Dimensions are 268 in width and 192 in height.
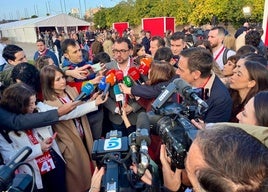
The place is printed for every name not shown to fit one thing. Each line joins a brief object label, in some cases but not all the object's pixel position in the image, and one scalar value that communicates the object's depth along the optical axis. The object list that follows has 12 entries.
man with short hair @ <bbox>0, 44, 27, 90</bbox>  2.64
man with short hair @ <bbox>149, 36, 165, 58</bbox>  3.59
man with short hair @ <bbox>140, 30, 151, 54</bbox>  6.64
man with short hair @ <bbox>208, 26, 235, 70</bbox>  2.99
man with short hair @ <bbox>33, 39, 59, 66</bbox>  4.80
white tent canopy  22.33
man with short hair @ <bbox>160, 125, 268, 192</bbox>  0.62
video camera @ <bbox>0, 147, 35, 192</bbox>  0.84
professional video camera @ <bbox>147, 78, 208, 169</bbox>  0.89
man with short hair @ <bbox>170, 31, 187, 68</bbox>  3.04
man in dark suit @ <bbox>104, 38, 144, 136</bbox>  2.15
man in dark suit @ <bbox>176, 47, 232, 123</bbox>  1.60
